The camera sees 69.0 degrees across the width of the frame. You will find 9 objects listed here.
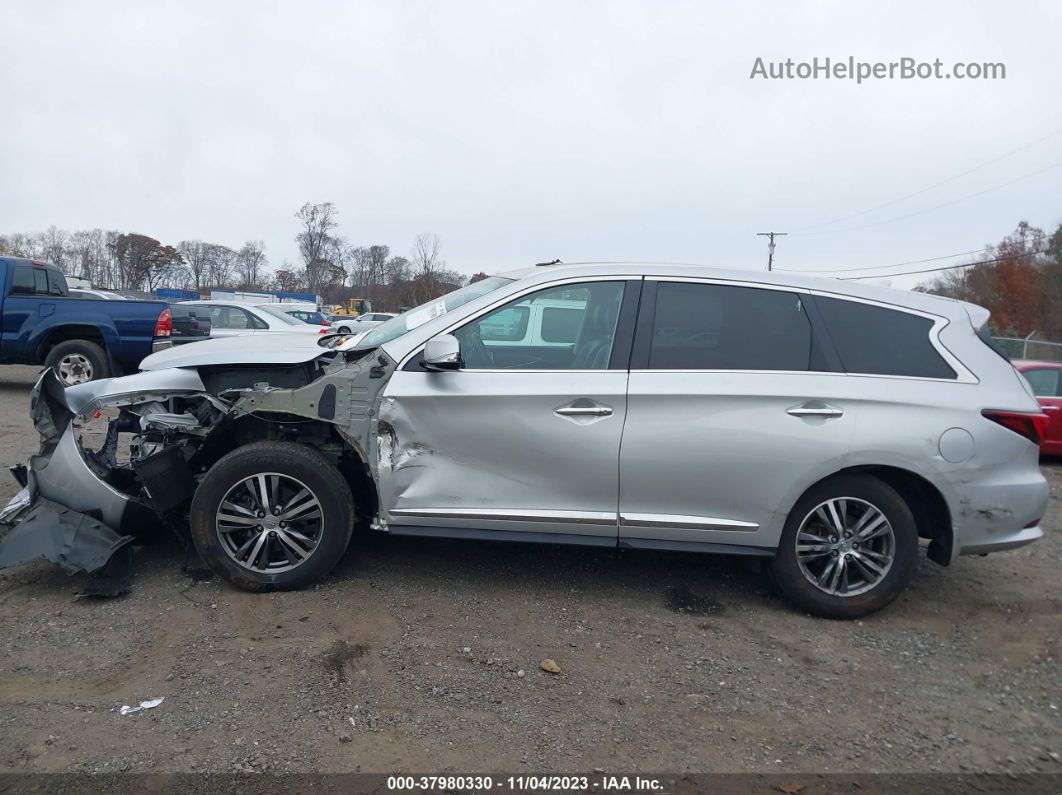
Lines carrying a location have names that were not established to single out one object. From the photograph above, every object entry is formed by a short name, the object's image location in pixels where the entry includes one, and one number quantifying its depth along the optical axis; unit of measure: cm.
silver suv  401
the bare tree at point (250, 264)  8362
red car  882
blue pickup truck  1046
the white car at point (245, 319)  1362
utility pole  4770
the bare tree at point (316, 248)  6956
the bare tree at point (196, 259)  8331
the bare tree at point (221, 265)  8394
